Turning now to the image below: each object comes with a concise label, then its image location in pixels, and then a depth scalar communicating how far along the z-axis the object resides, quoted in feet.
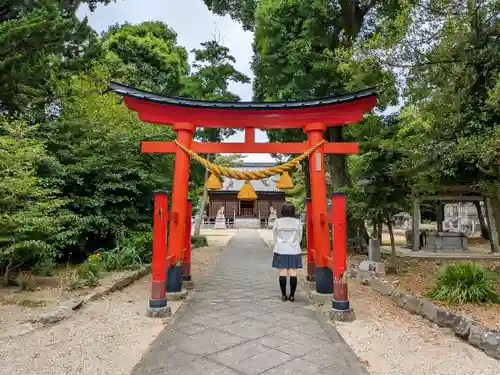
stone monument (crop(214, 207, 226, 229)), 111.14
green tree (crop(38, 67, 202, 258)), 27.99
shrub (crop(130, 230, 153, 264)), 28.37
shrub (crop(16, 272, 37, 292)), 19.92
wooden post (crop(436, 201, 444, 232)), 49.18
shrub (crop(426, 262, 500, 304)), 16.71
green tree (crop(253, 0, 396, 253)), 34.27
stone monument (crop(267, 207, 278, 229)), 110.35
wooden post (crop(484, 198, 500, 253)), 40.60
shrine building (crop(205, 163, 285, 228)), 114.11
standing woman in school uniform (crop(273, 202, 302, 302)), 18.75
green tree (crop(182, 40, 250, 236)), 55.72
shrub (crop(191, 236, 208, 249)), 51.87
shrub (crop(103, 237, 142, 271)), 25.82
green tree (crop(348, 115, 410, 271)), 24.94
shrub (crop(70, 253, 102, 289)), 20.58
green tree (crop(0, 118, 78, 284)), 18.93
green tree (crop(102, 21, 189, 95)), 56.70
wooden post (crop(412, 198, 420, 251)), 40.68
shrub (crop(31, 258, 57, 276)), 22.61
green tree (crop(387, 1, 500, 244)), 18.81
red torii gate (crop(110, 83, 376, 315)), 19.45
